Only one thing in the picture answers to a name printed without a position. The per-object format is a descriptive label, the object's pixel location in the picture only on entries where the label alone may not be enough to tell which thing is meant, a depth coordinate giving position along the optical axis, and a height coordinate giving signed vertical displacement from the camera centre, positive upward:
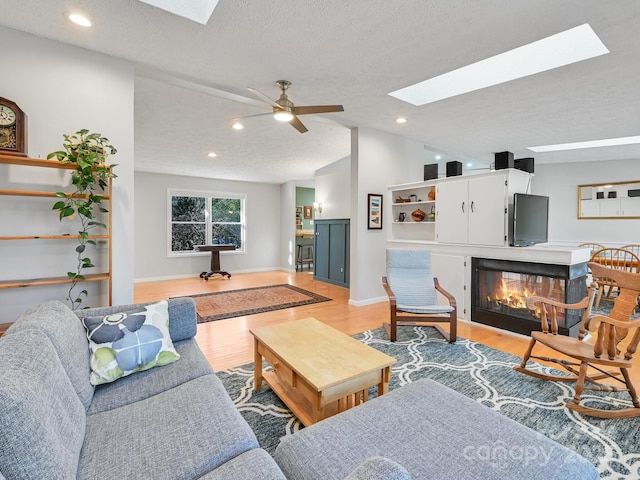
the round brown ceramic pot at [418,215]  4.84 +0.27
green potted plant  2.36 +0.36
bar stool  8.57 -0.64
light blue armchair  3.27 -0.69
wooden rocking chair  2.00 -0.79
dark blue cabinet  6.28 -0.40
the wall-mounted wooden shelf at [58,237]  2.20 -0.04
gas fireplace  3.24 -0.64
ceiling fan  2.91 +1.16
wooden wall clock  2.20 +0.74
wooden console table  7.22 -0.59
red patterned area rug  4.39 -1.11
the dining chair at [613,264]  4.50 -0.45
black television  3.62 +0.16
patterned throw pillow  1.62 -0.62
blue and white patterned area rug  1.73 -1.17
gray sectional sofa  0.90 -0.77
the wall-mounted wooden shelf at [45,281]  2.27 -0.38
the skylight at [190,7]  2.11 +1.54
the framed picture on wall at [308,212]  8.77 +0.57
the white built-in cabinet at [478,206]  3.70 +0.34
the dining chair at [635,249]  5.37 -0.27
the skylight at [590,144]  4.93 +1.51
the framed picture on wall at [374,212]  4.86 +0.33
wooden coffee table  1.69 -0.78
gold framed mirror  5.64 +0.62
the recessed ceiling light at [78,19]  2.19 +1.52
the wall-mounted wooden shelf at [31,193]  2.19 +0.28
